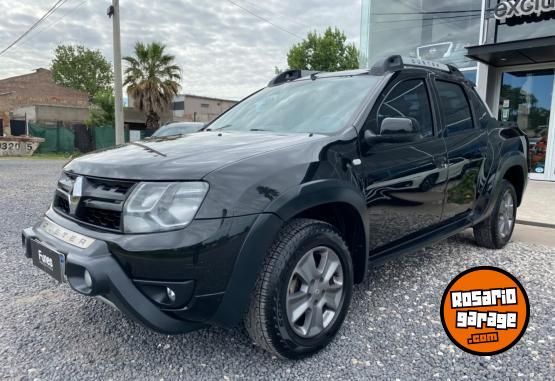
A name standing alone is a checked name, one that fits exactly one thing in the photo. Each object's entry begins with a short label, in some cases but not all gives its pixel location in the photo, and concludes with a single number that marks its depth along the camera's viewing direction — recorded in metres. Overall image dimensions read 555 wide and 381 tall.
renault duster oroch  1.92
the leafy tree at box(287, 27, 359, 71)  29.56
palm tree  26.69
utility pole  12.60
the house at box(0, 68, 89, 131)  37.06
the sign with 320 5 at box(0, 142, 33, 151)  18.76
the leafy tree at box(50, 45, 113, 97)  55.62
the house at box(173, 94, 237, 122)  44.66
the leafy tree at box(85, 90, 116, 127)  31.77
